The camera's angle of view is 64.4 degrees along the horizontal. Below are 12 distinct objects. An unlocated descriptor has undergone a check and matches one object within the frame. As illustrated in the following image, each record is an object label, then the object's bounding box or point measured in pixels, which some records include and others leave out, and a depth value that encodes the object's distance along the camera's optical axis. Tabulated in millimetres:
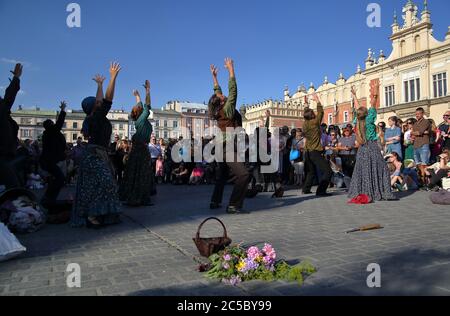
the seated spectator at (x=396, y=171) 10594
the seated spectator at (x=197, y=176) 15705
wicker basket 3562
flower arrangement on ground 2961
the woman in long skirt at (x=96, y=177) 5582
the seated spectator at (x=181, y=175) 15932
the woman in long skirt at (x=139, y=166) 8047
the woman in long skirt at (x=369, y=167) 8258
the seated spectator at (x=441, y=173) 9953
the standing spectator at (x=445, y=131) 11320
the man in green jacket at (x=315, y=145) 9273
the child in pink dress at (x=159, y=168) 16969
